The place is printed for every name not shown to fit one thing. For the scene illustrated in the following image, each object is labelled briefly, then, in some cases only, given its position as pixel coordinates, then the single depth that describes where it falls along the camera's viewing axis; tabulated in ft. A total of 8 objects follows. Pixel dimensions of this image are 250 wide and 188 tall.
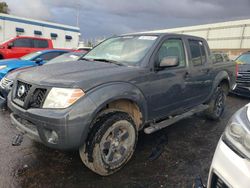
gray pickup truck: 8.02
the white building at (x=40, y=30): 68.39
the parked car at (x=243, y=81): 24.29
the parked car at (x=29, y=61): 19.90
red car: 36.92
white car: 5.17
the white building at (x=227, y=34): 79.56
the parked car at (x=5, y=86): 15.57
